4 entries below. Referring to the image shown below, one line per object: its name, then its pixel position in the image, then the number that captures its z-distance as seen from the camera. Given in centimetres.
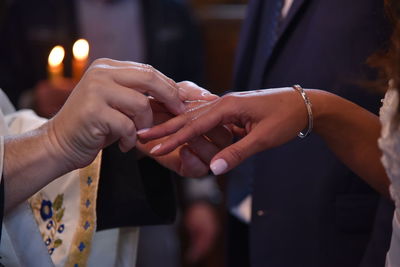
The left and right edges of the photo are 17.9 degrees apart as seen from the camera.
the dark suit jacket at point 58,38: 211
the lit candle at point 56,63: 141
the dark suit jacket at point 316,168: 142
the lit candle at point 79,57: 138
